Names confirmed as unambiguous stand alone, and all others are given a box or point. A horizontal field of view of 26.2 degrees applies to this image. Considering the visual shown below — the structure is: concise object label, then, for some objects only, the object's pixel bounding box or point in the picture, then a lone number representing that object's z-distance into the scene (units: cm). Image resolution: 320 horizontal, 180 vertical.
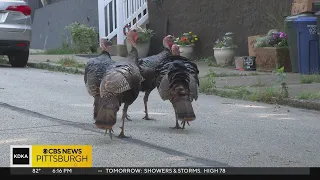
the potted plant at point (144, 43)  1872
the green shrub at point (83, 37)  2078
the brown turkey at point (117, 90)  704
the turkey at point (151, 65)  868
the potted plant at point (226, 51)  1633
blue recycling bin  1364
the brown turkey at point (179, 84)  771
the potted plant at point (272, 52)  1442
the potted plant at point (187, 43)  1770
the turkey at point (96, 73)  764
